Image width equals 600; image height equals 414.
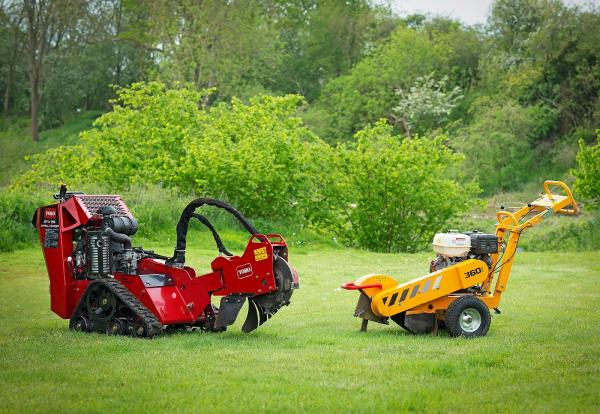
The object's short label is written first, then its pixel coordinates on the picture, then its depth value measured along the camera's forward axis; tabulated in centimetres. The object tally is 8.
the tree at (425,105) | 5591
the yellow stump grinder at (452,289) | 1261
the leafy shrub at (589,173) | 3297
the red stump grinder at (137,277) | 1238
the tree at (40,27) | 5931
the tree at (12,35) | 6400
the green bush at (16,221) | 2411
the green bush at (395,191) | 2947
